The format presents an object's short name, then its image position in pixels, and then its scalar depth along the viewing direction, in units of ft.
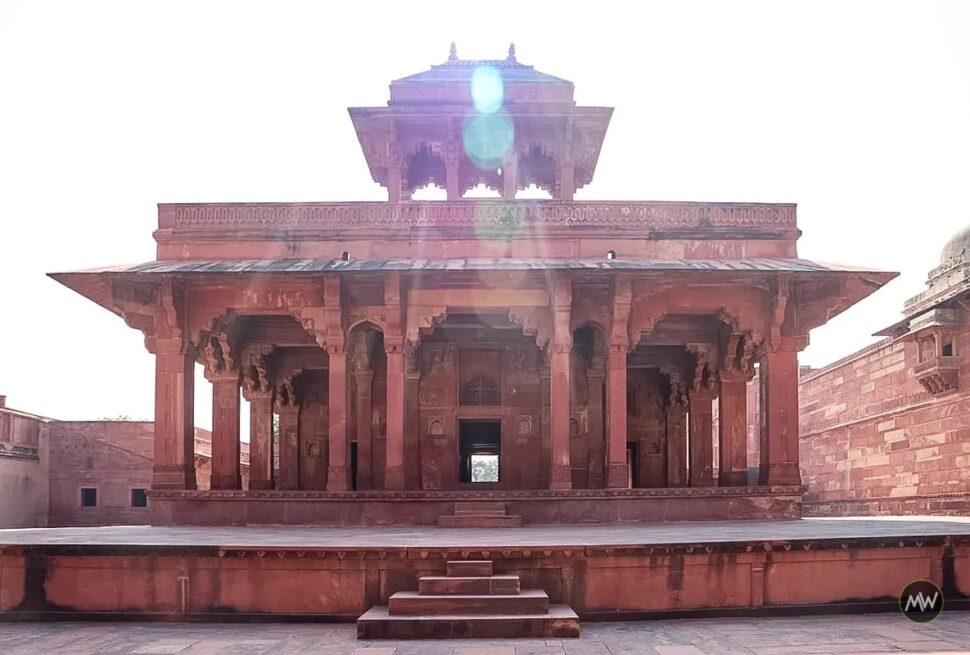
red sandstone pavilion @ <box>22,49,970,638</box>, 31.22
